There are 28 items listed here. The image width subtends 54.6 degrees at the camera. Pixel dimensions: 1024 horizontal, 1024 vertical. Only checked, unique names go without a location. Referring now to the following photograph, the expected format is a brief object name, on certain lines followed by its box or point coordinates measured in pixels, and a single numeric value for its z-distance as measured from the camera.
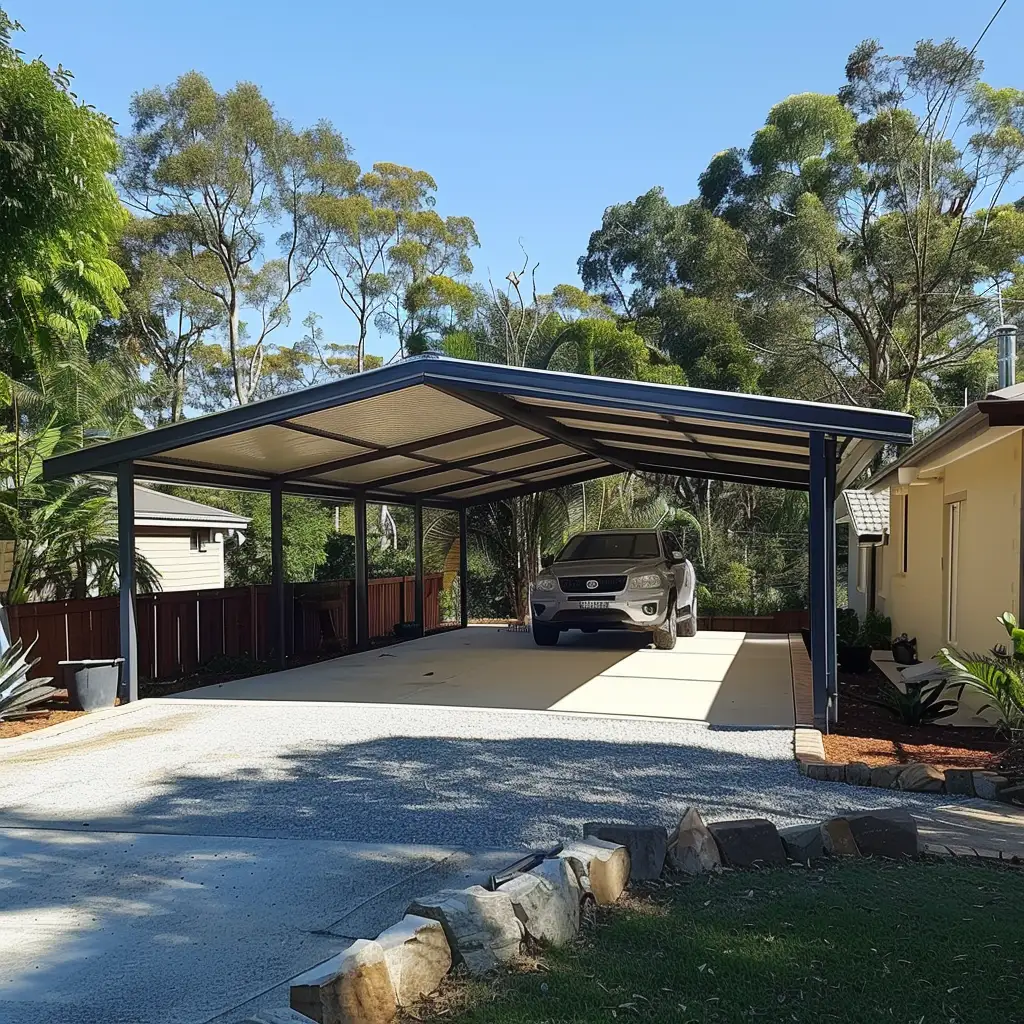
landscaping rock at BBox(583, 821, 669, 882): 4.66
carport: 8.66
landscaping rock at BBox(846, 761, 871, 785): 6.69
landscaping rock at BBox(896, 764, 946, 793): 6.45
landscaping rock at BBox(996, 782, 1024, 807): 6.08
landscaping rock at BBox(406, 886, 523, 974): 3.65
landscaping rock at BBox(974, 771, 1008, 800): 6.23
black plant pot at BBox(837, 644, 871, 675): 13.13
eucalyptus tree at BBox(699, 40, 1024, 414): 26.55
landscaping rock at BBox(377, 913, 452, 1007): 3.40
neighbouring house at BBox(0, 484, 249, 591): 18.98
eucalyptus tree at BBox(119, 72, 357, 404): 33.34
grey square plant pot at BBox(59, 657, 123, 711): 10.09
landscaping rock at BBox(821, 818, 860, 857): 5.00
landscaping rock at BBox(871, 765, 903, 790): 6.59
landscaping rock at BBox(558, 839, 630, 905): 4.28
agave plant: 9.24
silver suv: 13.96
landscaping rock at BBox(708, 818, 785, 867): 4.86
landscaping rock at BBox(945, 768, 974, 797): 6.35
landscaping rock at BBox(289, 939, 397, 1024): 3.10
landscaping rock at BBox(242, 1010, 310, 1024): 2.96
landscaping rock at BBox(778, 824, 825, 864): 4.93
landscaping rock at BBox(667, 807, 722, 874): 4.77
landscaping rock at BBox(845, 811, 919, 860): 5.00
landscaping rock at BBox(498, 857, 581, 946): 3.87
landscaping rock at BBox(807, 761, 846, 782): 6.79
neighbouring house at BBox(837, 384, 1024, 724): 8.84
